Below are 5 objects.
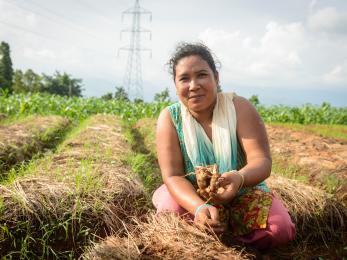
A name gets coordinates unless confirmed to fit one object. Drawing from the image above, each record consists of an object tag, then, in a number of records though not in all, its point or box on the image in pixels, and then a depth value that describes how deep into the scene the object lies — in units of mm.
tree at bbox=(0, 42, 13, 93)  35094
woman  2480
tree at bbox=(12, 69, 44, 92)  36312
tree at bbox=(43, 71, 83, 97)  43175
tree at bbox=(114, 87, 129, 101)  42062
